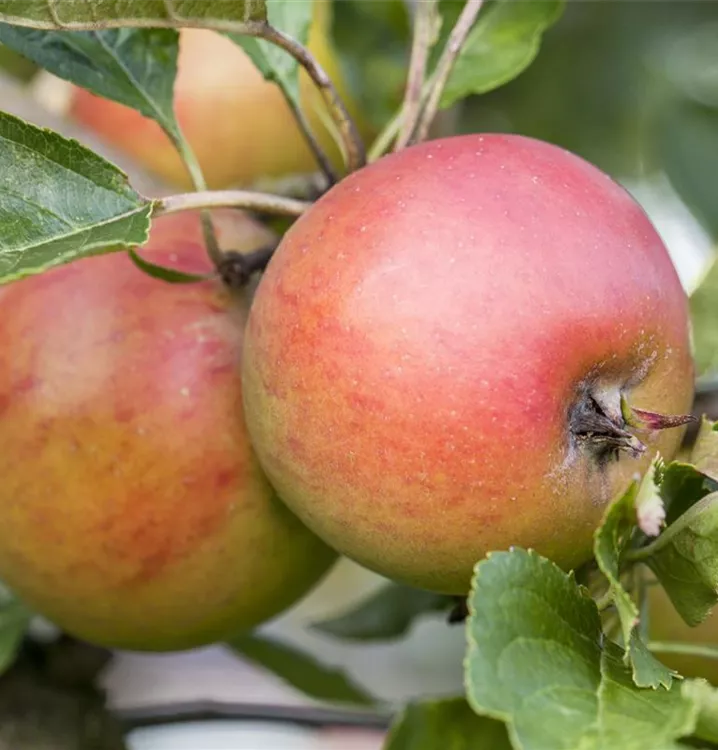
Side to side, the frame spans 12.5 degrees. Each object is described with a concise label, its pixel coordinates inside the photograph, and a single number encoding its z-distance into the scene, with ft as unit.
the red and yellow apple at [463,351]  1.56
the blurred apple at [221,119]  2.31
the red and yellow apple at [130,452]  1.70
